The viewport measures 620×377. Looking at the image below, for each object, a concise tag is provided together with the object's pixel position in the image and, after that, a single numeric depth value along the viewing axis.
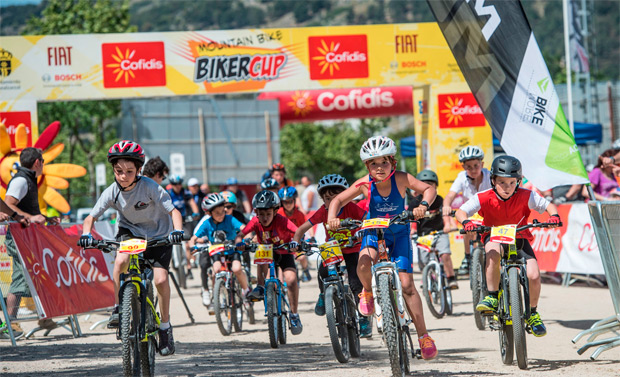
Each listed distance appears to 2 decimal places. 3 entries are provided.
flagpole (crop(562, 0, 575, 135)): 18.41
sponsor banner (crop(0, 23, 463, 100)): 17.95
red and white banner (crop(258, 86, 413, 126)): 23.23
